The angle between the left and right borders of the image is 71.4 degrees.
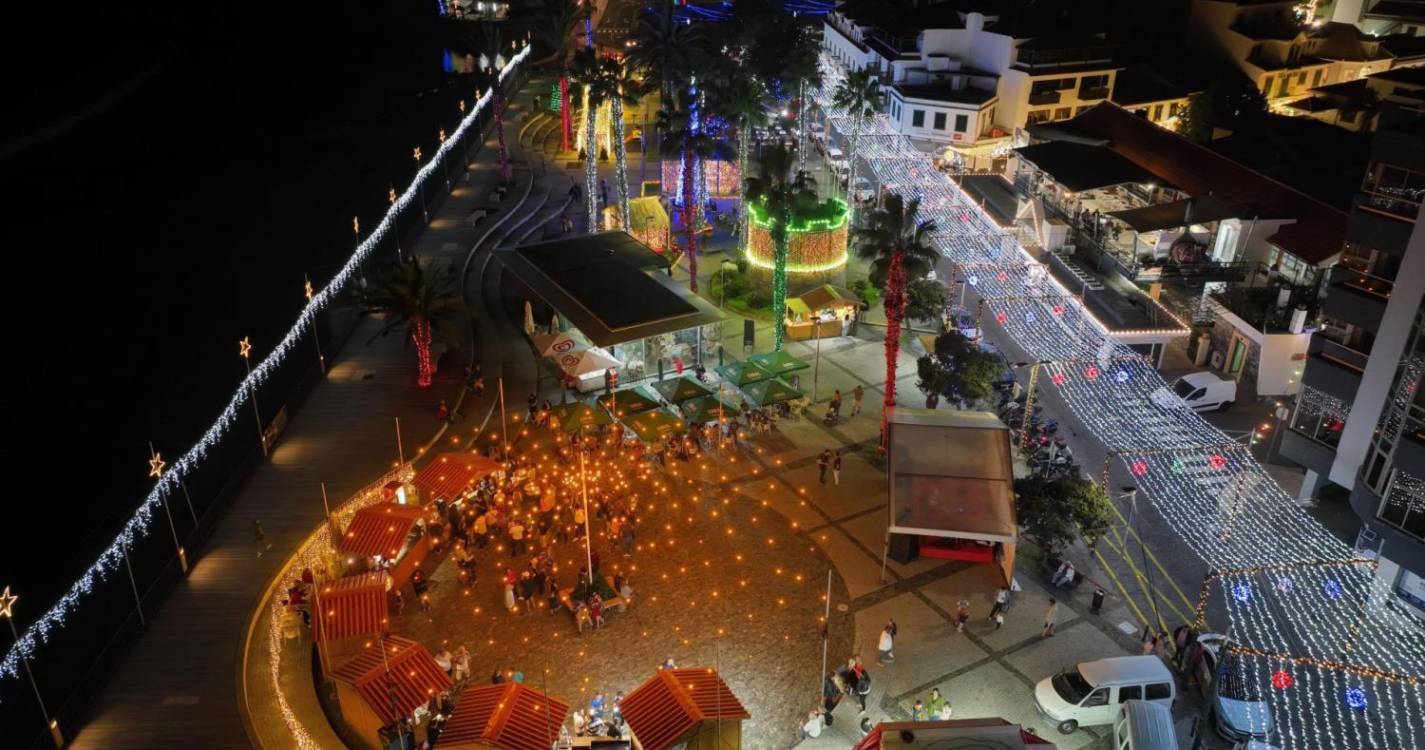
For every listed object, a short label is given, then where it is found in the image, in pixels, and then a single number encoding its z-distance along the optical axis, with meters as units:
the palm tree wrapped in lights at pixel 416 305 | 42.31
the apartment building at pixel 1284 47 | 85.12
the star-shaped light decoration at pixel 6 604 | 24.69
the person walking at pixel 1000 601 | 30.52
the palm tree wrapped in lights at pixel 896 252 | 37.94
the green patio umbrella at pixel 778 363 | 42.22
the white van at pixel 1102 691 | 26.62
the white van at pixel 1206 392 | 43.38
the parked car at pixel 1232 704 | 26.53
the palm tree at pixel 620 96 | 53.75
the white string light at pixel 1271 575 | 27.84
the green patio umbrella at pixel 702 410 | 40.25
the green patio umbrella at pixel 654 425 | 38.47
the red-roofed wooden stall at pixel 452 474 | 34.34
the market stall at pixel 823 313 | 49.38
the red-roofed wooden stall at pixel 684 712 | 24.16
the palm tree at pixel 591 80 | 53.31
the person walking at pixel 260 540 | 33.03
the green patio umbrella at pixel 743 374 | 42.03
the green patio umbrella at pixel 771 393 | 40.69
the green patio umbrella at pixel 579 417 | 38.62
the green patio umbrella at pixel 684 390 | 40.88
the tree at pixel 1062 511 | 32.22
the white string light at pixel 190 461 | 28.41
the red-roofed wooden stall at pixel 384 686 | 25.36
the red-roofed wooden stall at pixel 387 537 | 31.17
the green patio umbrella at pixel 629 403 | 39.75
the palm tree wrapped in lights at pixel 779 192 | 44.62
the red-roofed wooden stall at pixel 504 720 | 24.00
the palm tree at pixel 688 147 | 53.59
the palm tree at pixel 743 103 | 55.31
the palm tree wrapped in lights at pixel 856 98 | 64.44
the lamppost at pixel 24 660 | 24.77
